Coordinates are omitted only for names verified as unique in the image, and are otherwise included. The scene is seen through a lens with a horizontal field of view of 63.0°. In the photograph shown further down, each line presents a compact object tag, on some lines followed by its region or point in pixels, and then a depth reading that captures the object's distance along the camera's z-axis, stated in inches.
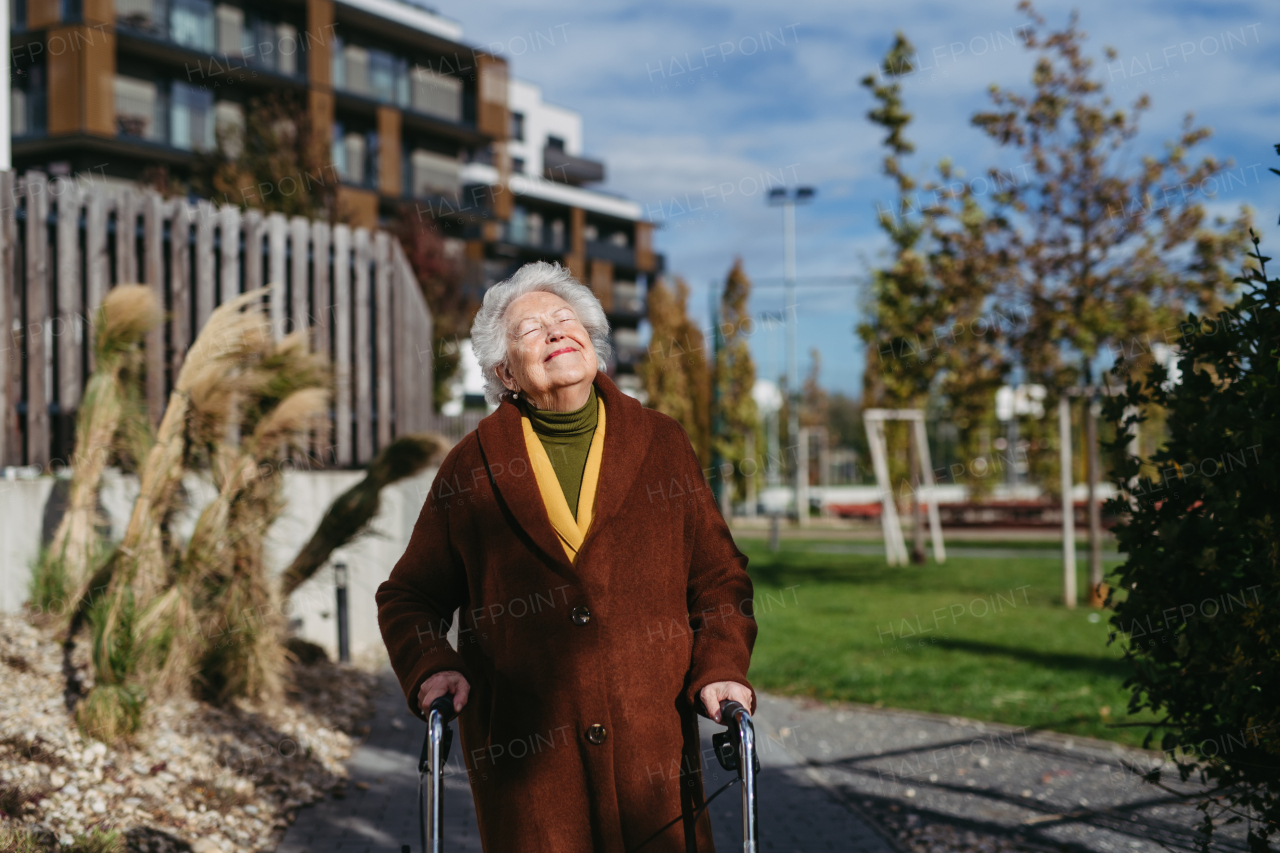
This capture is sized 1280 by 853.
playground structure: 504.7
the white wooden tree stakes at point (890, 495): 753.6
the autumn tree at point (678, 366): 1403.8
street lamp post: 1451.8
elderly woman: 100.3
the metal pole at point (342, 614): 303.7
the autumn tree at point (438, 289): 765.3
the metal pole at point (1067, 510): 504.1
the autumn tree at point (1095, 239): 481.1
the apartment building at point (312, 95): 1202.0
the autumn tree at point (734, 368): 1464.1
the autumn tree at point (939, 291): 511.8
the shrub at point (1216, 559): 117.2
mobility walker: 88.7
